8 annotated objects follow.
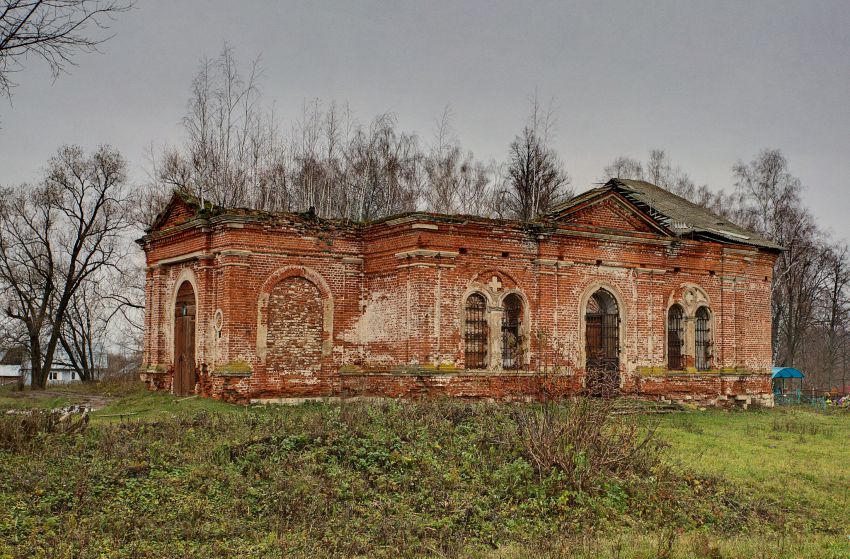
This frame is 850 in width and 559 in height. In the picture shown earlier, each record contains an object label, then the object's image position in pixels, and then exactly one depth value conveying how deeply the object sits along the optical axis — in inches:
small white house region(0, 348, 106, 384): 1736.0
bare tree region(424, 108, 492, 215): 1406.3
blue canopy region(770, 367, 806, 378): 1425.9
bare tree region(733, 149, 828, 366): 1501.0
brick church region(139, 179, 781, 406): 717.3
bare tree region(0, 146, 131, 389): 1255.5
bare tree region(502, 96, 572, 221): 1283.6
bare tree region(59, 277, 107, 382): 1403.8
